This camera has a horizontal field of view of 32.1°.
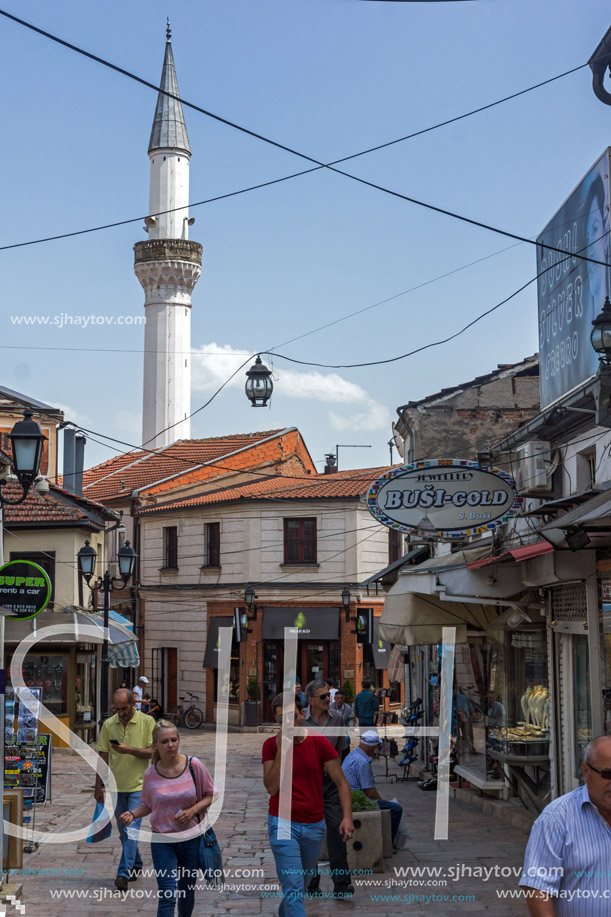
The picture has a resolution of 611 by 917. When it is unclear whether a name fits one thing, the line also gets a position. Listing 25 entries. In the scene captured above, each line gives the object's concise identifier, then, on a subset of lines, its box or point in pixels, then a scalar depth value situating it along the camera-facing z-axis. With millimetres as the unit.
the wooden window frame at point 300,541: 35125
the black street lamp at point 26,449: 10227
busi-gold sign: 12352
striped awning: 25141
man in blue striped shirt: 3805
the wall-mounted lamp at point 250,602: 32688
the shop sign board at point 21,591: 11609
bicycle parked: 33406
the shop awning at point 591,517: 8031
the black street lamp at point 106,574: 21062
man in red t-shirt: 6871
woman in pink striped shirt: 6906
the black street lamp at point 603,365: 9266
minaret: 48875
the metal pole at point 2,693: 8562
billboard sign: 11797
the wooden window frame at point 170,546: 37594
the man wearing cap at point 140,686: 21089
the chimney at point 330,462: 45219
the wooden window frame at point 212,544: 36000
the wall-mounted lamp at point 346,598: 31734
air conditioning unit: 13070
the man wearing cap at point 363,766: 10008
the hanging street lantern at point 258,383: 16781
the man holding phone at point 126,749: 9195
